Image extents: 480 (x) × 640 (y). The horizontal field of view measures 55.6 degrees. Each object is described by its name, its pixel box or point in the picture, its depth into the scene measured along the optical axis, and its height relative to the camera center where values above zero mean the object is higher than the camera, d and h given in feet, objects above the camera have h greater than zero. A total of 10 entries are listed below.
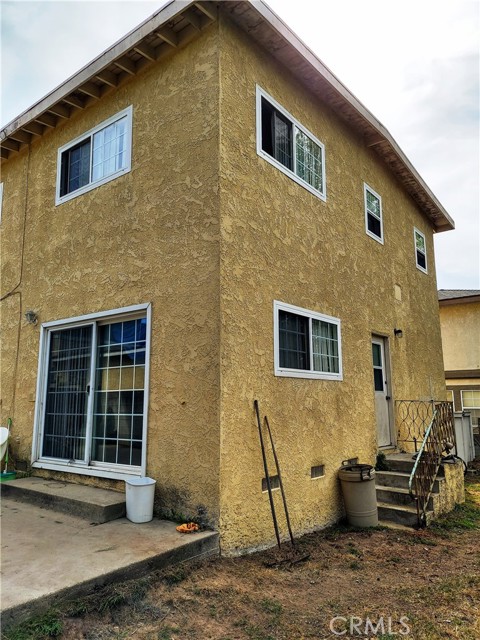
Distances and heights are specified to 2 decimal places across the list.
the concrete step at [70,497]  17.19 -3.46
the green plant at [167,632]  10.98 -5.34
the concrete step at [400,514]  21.84 -5.03
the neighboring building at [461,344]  53.78 +8.11
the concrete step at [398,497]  23.04 -4.40
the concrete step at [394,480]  24.22 -3.74
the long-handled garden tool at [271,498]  16.75 -3.34
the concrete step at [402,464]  25.63 -3.03
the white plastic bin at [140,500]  16.79 -3.26
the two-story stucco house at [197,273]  17.61 +6.40
